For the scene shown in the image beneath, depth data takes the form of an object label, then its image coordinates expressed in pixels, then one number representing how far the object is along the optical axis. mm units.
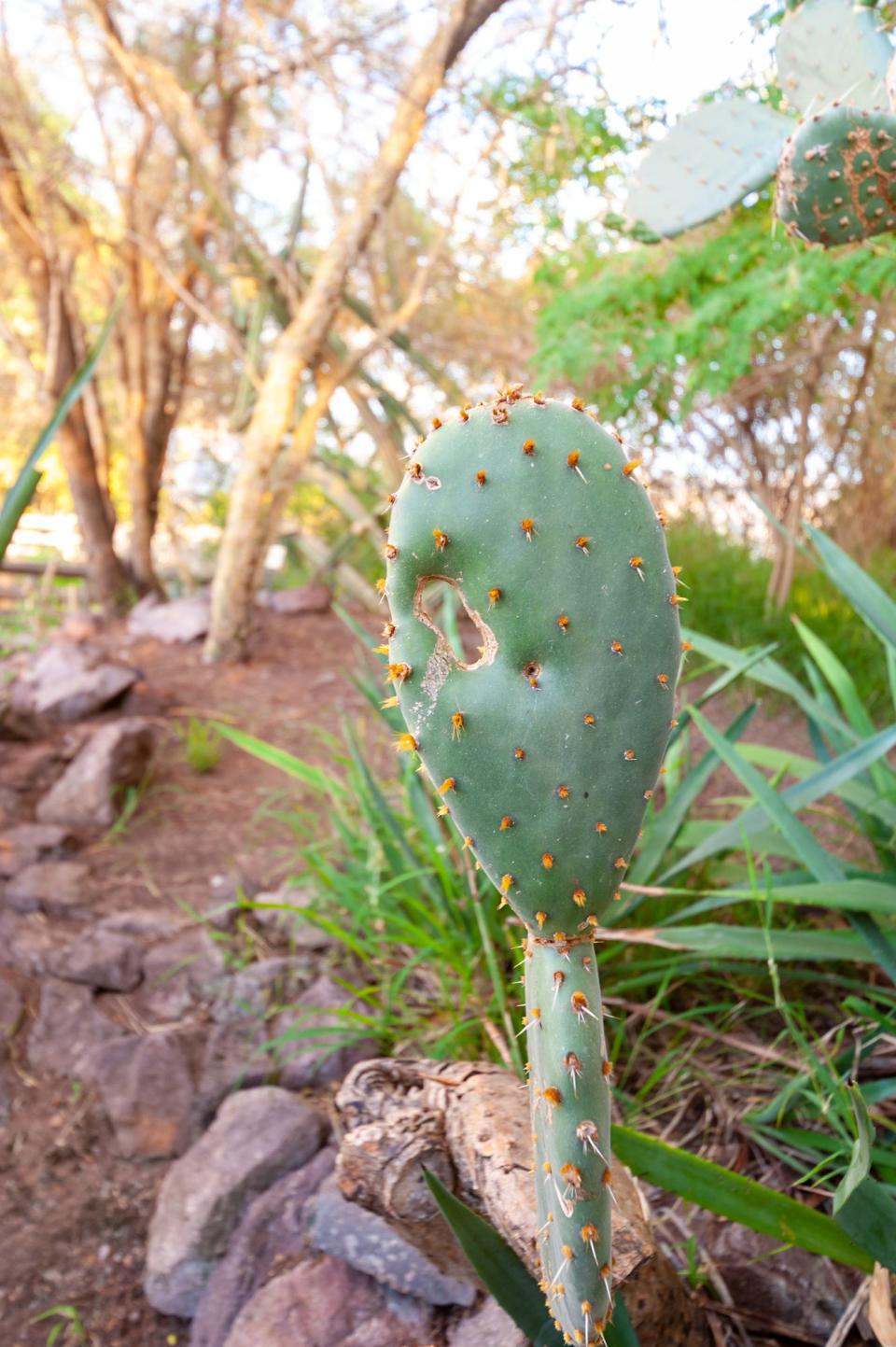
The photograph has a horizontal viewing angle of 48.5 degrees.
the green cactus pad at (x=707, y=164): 1450
